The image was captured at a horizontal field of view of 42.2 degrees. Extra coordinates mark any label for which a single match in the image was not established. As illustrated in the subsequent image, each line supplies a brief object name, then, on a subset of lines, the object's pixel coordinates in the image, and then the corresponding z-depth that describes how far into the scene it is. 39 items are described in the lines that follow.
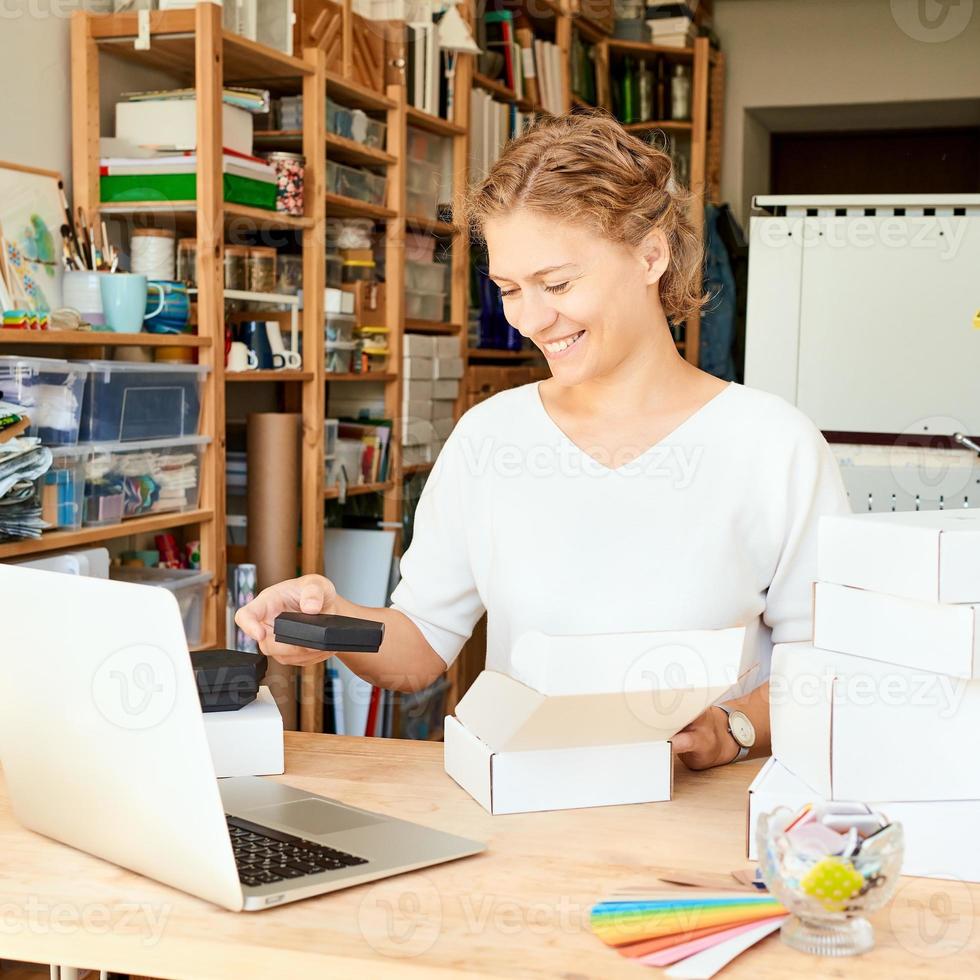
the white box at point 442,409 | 4.03
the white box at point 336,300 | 3.35
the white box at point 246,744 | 1.37
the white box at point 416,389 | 3.80
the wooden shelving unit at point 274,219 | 2.71
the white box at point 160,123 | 2.78
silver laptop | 0.98
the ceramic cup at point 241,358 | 2.98
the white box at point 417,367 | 3.79
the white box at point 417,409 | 3.82
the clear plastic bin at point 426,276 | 3.87
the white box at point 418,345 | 3.78
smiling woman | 1.60
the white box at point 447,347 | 3.98
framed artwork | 2.43
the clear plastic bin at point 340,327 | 3.38
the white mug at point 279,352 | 3.11
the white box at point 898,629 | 1.04
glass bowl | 0.92
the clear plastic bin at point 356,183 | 3.34
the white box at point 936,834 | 1.08
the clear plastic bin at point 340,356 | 3.39
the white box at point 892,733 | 1.07
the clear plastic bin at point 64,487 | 2.29
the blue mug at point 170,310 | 2.65
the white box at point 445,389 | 4.00
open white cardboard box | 1.18
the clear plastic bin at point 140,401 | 2.46
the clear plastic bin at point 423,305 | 3.91
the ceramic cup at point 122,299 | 2.55
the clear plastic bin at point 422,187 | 3.86
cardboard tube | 3.18
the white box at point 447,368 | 3.96
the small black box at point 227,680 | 1.41
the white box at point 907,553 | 1.05
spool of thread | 2.74
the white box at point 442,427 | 4.04
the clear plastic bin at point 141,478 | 2.44
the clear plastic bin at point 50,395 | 2.23
